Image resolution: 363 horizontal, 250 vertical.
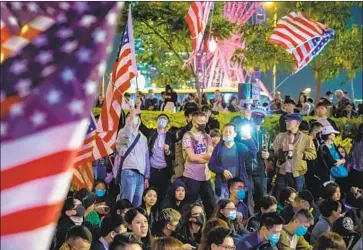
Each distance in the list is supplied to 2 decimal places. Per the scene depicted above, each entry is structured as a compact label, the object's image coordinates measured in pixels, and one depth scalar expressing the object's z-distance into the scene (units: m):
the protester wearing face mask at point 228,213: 12.36
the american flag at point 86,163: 12.19
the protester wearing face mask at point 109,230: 10.18
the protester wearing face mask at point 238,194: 13.90
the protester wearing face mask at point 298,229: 11.98
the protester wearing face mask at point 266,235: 10.94
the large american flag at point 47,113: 3.06
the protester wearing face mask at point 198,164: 14.88
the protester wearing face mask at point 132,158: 14.81
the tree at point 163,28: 27.49
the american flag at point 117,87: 13.77
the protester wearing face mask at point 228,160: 14.79
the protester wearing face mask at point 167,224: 11.72
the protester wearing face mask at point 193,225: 12.03
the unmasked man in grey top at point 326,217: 12.90
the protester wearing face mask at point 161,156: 16.00
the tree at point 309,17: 28.62
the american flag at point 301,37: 21.01
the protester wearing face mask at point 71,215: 10.96
